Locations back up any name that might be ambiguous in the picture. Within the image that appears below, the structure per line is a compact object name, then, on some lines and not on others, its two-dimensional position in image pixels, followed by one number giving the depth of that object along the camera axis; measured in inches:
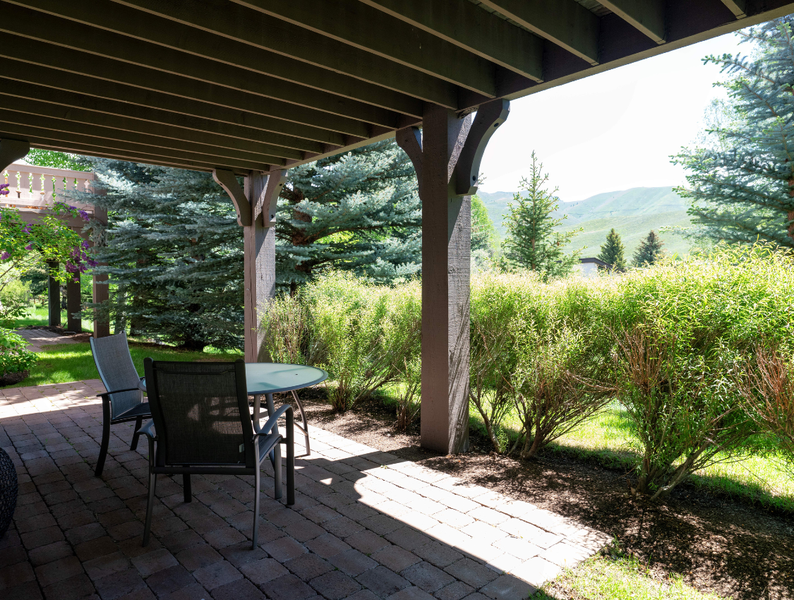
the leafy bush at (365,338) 208.2
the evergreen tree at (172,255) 347.3
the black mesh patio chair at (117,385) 138.5
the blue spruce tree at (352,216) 318.8
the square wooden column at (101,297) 415.5
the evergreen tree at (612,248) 1326.3
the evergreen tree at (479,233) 461.4
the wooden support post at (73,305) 517.7
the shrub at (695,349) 107.7
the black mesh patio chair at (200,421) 99.5
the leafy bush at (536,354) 142.2
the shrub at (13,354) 267.1
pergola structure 111.8
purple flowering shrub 283.9
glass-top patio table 125.6
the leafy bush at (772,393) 97.8
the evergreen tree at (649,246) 1308.7
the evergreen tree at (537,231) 516.7
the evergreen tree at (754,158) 289.9
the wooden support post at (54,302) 613.5
